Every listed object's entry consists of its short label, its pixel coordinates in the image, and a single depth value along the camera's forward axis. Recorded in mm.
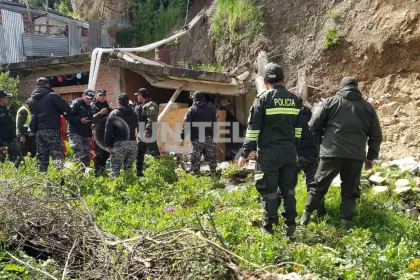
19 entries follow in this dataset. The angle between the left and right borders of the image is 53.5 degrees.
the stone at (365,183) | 6616
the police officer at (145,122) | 8266
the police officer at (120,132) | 7371
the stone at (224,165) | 8683
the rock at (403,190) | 6160
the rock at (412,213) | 5715
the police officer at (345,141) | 5055
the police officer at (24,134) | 8336
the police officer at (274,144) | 4648
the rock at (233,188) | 6873
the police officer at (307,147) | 6027
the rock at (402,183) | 6296
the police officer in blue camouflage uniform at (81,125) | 7832
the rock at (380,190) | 6227
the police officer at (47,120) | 7387
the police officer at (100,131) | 7876
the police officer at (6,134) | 8078
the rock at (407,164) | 6727
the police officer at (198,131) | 8016
